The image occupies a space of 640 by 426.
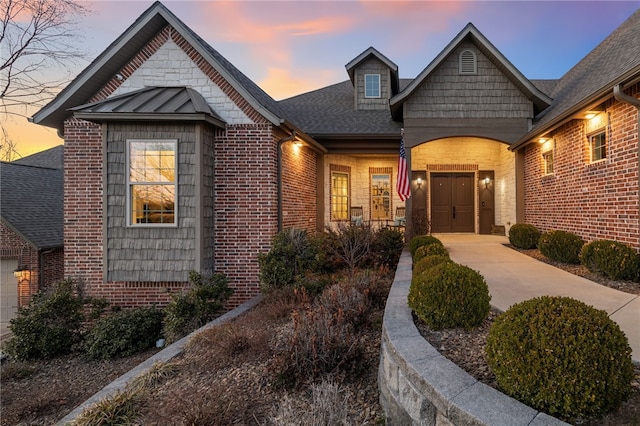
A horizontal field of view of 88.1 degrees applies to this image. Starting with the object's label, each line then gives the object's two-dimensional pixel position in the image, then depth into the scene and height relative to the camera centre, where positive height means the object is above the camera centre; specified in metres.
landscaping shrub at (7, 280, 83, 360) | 6.11 -2.03
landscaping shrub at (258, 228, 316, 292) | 6.59 -0.88
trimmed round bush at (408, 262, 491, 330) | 3.15 -0.81
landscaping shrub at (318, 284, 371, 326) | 4.18 -1.14
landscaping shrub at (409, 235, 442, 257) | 7.66 -0.59
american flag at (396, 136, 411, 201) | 9.04 +1.00
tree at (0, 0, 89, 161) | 10.11 +5.37
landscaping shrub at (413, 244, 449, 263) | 6.11 -0.66
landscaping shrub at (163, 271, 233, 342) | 6.00 -1.70
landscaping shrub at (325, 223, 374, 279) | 7.33 -0.62
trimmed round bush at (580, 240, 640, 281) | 5.30 -0.75
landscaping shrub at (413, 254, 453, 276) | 4.61 -0.65
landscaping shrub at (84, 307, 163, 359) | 6.00 -2.19
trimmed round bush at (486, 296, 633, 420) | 1.86 -0.87
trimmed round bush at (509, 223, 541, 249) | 8.55 -0.53
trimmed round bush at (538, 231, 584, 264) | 6.78 -0.65
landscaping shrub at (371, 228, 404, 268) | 8.30 -0.79
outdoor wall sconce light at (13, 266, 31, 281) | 12.76 -2.11
